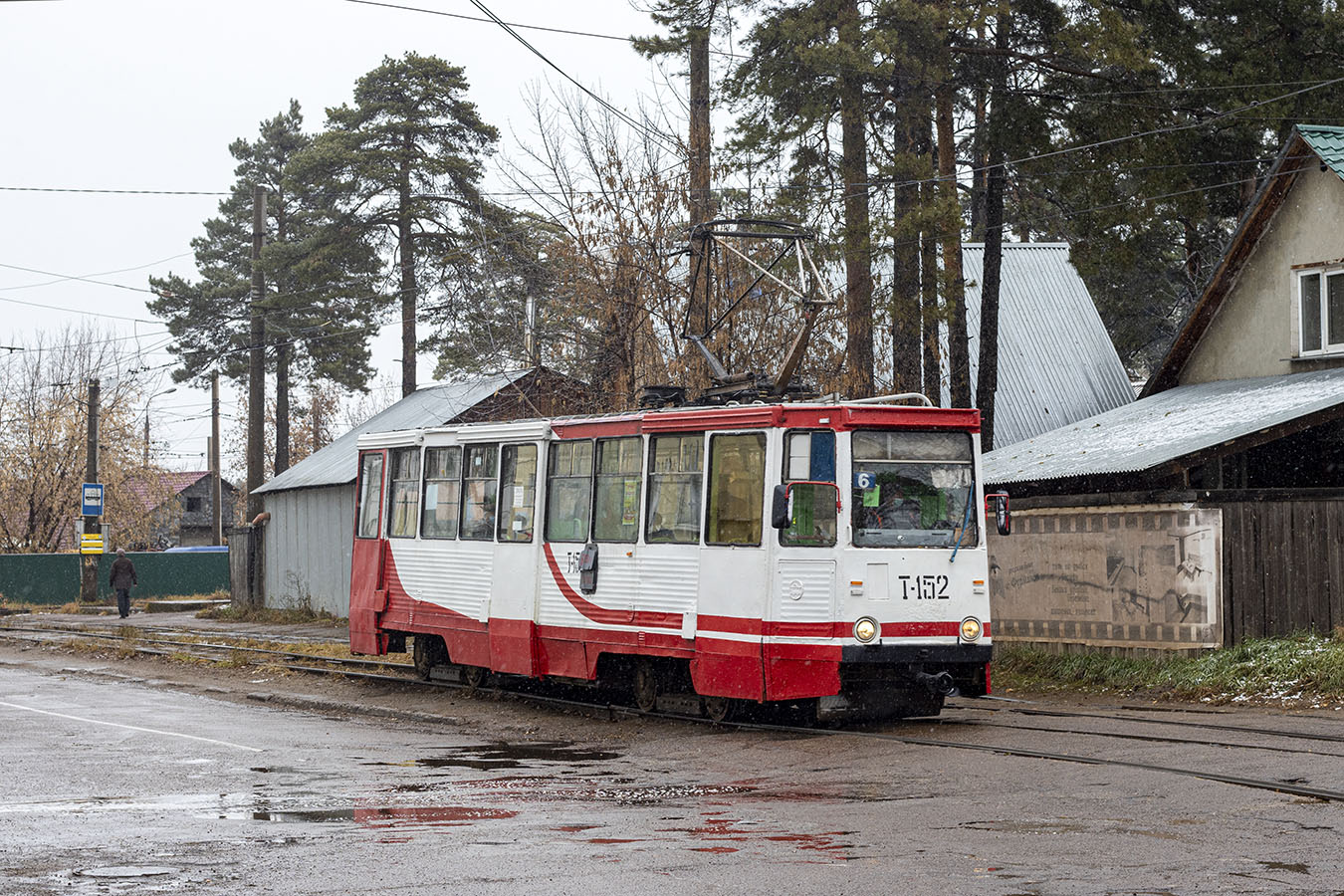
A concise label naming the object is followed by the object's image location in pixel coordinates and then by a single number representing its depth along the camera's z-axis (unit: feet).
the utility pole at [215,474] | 217.36
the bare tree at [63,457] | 203.62
